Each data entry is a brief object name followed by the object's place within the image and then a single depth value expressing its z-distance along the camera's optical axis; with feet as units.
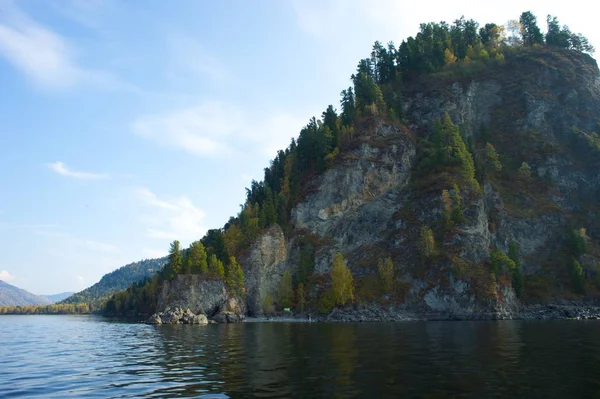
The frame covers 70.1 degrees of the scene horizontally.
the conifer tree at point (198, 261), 461.78
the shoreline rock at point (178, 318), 397.39
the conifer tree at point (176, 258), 463.83
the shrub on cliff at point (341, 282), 424.46
